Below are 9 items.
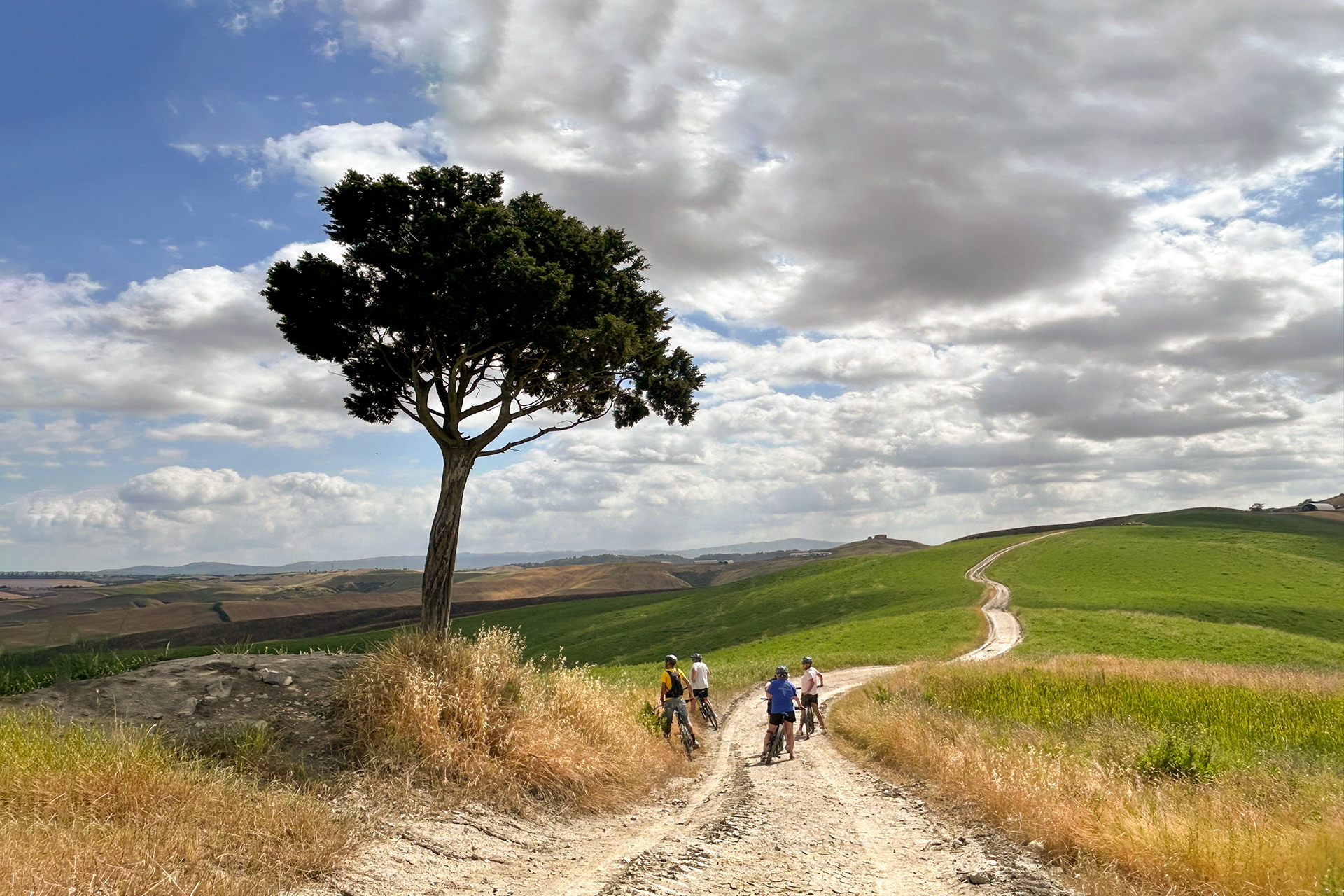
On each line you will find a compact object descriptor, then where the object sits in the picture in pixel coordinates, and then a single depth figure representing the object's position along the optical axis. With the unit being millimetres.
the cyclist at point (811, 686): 19781
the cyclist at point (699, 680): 19094
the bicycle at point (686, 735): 15914
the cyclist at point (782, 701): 16125
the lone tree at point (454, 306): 15703
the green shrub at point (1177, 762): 11000
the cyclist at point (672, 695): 15898
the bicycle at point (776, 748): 16138
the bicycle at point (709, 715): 19688
